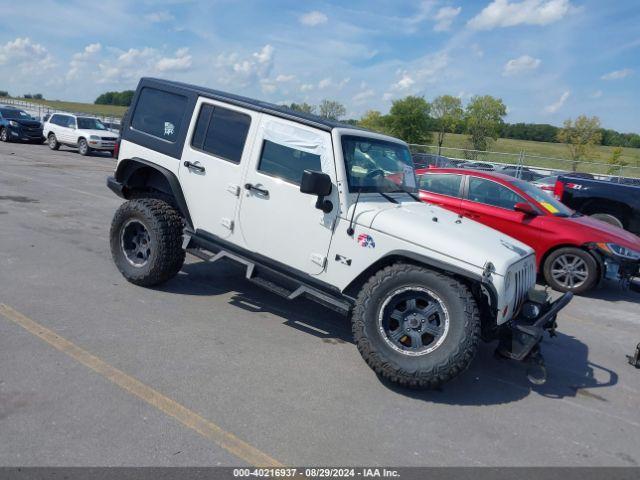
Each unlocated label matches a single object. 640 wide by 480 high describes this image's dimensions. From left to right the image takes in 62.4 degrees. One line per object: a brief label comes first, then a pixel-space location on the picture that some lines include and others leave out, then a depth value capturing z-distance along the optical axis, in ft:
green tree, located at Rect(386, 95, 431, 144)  233.96
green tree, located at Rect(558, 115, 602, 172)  161.27
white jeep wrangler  13.46
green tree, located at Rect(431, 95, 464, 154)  266.16
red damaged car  24.76
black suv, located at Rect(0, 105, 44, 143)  85.92
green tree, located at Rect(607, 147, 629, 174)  136.46
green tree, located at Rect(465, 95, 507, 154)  253.03
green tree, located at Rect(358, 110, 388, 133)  239.03
